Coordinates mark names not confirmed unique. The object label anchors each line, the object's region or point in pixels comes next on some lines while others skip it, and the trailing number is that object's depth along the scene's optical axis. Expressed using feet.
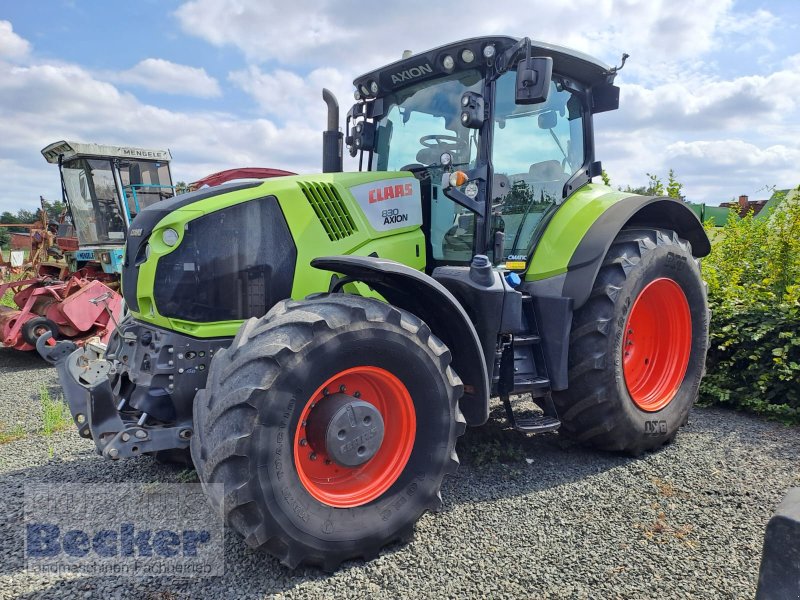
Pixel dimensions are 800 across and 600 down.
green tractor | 8.45
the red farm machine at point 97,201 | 34.35
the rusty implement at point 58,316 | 24.47
